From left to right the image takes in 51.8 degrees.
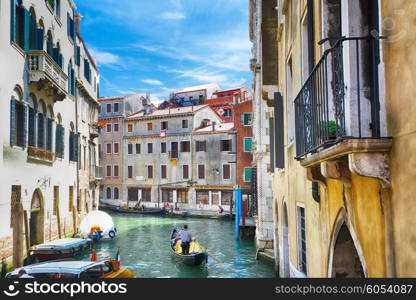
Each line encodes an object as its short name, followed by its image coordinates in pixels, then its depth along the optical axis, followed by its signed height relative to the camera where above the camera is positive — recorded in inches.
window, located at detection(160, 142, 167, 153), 1556.3 +106.4
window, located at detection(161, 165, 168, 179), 1549.0 +18.5
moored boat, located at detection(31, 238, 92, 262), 573.9 -97.9
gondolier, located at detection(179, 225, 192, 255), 626.8 -94.1
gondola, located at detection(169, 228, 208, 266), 613.0 -118.7
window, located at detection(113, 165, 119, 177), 1675.4 +27.9
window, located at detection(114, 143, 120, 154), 1669.5 +117.6
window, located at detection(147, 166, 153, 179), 1586.2 +20.1
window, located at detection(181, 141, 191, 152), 1497.3 +107.0
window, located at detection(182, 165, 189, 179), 1497.3 +16.5
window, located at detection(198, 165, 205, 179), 1462.8 +16.4
